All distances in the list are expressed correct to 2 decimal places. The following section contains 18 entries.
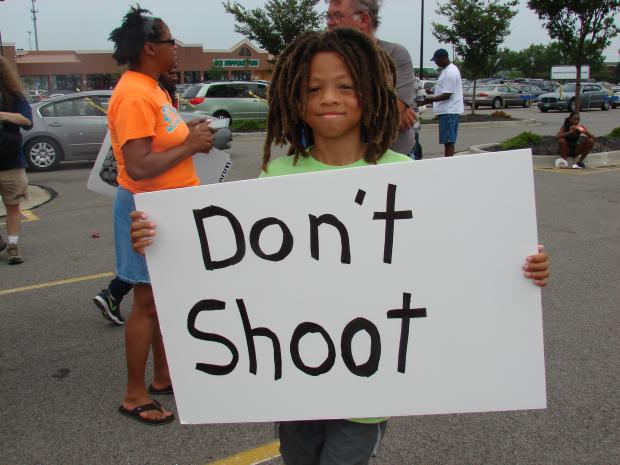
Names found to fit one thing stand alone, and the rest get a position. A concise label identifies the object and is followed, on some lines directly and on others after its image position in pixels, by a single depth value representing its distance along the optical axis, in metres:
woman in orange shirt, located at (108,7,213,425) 2.45
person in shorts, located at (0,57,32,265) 4.98
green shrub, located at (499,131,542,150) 11.74
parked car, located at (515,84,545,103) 34.95
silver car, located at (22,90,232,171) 11.37
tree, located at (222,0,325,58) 21.45
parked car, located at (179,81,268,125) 18.17
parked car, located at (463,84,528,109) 31.72
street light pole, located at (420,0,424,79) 29.38
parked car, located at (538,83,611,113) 28.64
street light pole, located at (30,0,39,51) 83.65
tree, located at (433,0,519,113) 20.36
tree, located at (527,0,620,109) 12.00
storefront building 59.94
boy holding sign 1.73
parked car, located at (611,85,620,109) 31.72
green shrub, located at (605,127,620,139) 13.34
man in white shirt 8.66
